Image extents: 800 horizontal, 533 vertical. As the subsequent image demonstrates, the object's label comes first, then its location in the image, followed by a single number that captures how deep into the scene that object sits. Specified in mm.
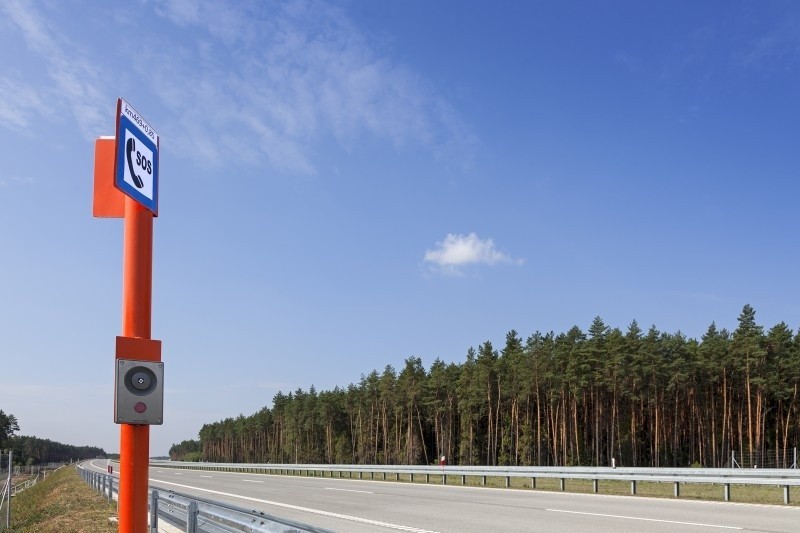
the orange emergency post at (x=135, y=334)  5586
